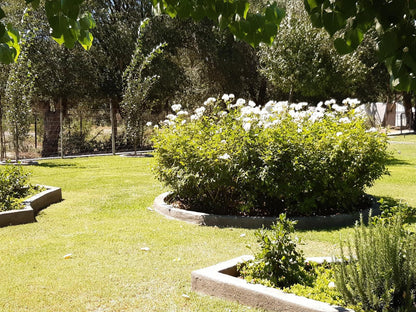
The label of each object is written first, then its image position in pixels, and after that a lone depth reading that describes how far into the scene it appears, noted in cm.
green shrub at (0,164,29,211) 765
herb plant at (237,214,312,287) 424
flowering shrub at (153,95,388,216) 708
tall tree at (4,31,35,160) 1494
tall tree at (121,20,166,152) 1945
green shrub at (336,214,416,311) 350
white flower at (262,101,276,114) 842
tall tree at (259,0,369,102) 2300
